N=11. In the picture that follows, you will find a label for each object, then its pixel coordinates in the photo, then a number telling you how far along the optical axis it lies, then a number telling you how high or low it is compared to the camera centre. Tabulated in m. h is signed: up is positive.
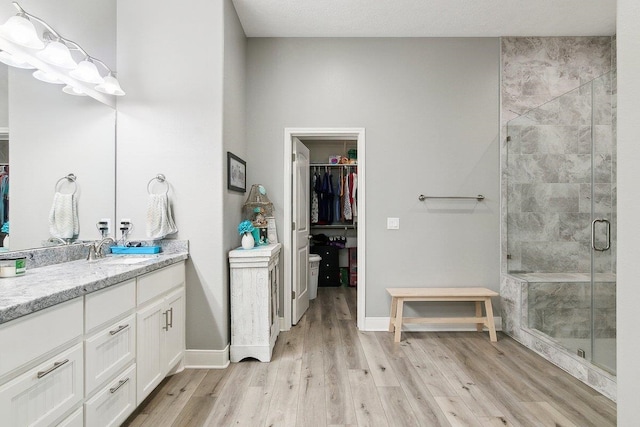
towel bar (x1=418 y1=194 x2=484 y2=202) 3.22 +0.18
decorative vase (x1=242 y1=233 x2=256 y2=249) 2.66 -0.24
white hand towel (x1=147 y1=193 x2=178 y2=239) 2.33 -0.03
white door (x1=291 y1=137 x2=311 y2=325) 3.33 -0.22
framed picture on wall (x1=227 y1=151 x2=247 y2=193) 2.61 +0.37
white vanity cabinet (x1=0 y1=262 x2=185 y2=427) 1.06 -0.63
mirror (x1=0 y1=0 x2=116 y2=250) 1.70 +0.49
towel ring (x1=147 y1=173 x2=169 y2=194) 2.44 +0.26
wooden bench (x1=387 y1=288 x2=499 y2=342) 2.92 -0.80
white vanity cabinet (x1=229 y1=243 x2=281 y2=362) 2.50 -0.74
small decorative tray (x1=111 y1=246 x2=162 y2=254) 2.33 -0.27
